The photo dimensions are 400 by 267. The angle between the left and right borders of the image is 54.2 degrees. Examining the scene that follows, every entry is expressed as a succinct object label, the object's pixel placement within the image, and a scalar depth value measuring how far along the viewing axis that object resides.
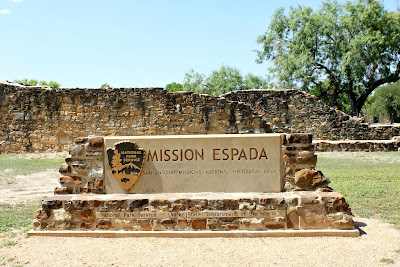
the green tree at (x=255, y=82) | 41.03
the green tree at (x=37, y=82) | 53.38
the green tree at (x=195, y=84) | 41.57
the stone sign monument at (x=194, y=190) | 4.55
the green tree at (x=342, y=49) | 23.11
